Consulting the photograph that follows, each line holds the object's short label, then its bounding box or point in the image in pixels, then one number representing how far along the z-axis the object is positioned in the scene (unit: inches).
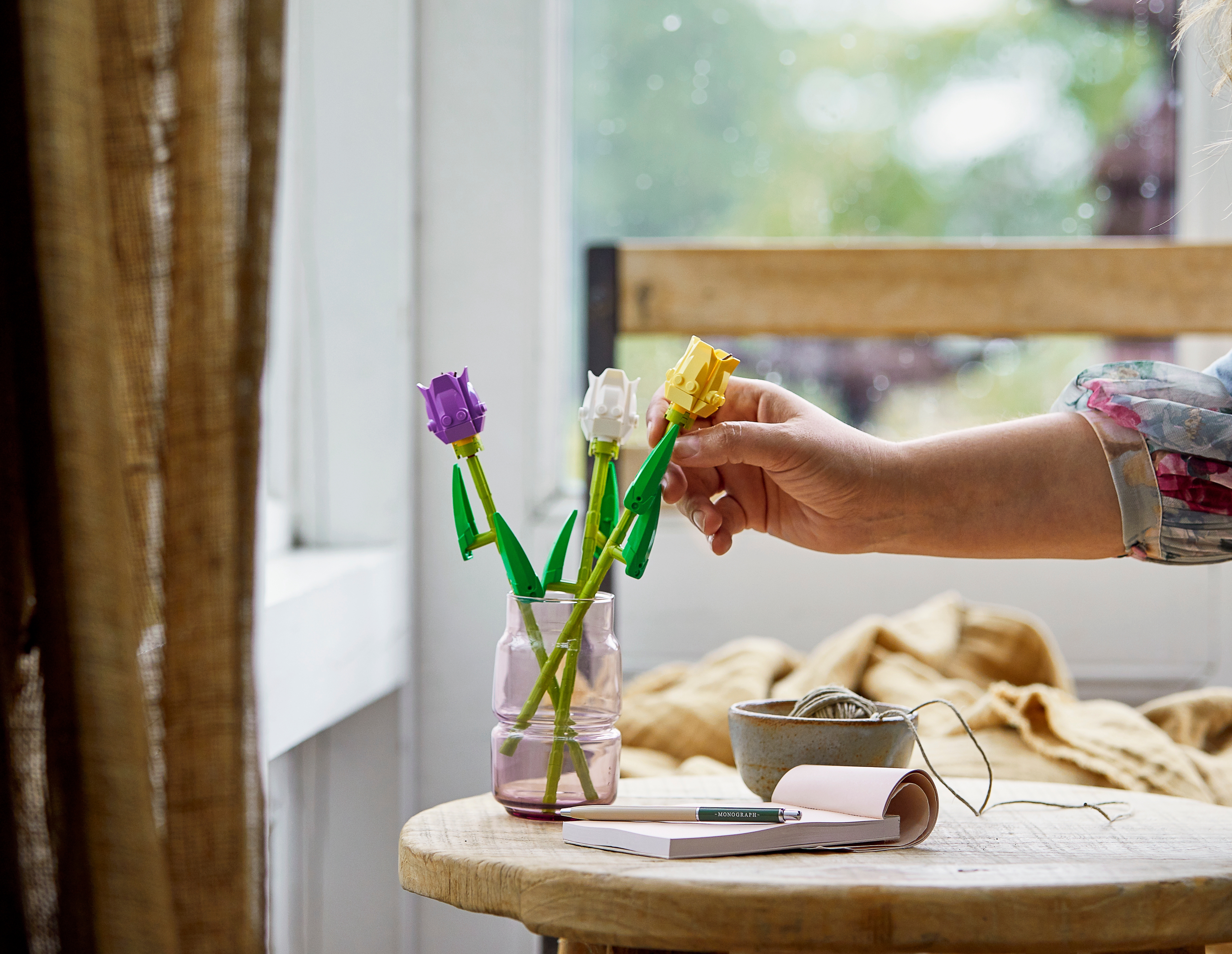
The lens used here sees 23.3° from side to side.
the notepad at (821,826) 65.4
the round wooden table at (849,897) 62.3
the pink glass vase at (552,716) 68.1
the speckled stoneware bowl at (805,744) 69.8
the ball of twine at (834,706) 71.2
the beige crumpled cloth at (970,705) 82.0
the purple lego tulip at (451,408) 68.6
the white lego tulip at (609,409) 68.4
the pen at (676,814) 67.0
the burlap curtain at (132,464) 58.8
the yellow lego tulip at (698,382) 68.9
